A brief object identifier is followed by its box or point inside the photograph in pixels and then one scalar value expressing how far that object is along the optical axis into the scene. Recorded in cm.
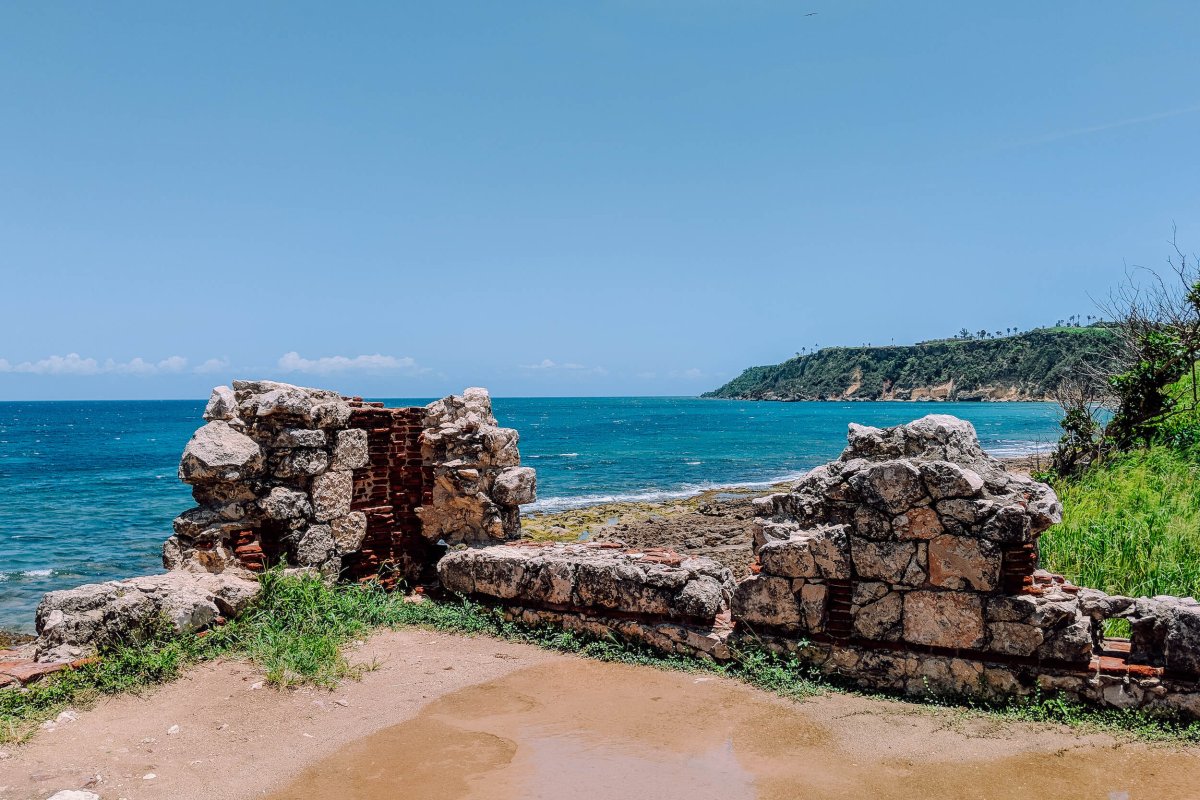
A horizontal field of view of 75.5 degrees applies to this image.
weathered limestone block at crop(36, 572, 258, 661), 663
